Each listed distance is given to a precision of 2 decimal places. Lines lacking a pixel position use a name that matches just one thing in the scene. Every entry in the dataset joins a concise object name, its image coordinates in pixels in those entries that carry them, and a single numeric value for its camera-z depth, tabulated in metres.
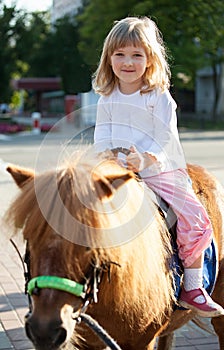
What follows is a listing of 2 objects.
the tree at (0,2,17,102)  48.79
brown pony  3.82
